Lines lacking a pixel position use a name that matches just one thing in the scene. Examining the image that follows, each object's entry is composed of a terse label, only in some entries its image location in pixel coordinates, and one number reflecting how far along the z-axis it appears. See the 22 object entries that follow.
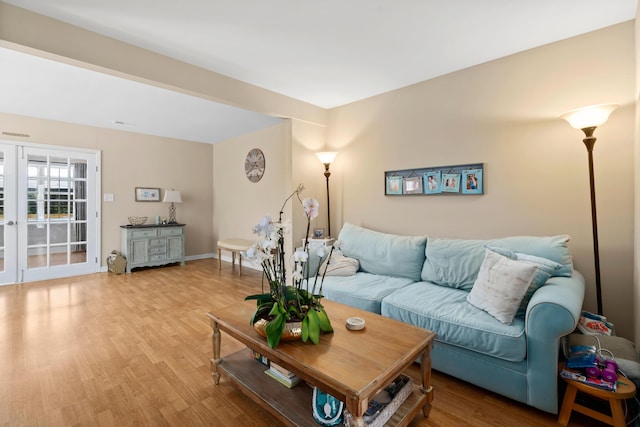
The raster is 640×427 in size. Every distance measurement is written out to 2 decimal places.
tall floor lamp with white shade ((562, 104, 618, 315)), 1.95
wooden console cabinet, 4.86
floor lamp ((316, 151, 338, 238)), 3.71
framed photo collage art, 2.76
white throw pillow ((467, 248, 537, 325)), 1.72
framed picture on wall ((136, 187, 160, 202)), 5.27
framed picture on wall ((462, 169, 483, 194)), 2.73
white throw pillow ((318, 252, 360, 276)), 2.80
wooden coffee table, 1.15
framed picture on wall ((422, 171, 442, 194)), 2.98
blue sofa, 1.52
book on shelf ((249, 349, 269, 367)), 1.81
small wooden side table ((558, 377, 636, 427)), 1.35
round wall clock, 5.04
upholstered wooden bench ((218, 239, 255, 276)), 4.54
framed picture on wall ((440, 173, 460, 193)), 2.87
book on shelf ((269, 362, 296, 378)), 1.59
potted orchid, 1.39
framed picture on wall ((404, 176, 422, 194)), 3.14
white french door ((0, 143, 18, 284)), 4.05
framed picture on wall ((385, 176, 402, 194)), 3.29
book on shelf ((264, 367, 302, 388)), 1.57
